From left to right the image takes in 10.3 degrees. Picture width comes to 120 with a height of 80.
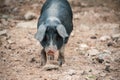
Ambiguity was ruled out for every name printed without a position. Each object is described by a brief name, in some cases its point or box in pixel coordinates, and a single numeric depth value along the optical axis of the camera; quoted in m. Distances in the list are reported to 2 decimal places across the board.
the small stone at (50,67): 11.21
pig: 11.04
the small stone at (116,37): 14.47
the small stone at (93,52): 12.82
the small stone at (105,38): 14.66
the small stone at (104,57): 12.16
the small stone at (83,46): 13.65
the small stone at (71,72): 10.86
